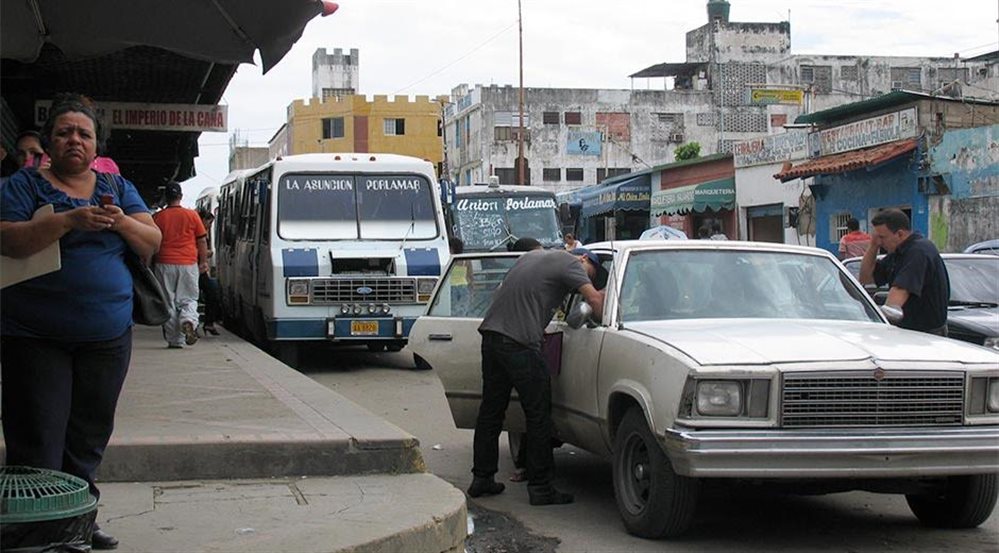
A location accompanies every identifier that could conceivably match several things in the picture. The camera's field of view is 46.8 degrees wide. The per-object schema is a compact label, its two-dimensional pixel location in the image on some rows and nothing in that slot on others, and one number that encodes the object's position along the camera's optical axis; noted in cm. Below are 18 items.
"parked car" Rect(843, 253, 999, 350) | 1010
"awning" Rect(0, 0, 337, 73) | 676
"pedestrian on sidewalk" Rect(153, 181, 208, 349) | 1220
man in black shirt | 778
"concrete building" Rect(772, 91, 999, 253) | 2352
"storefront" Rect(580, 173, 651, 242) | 3828
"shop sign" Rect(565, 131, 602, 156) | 6725
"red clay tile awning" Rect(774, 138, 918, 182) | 2502
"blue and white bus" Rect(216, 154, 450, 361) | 1330
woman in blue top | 416
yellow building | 7169
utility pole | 3756
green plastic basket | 371
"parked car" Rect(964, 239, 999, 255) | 1552
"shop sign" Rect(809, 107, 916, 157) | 2558
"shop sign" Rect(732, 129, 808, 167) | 3052
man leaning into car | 679
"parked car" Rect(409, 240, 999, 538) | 541
